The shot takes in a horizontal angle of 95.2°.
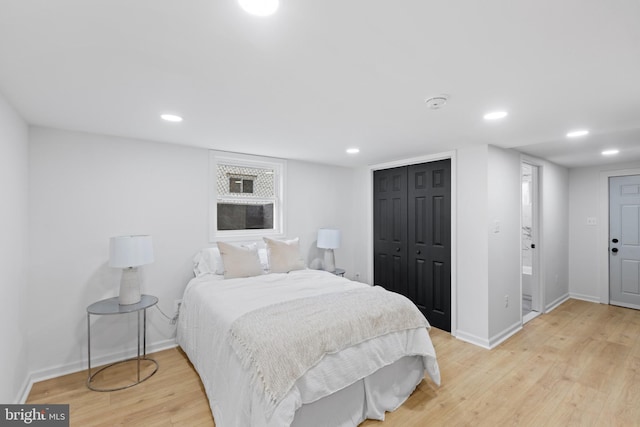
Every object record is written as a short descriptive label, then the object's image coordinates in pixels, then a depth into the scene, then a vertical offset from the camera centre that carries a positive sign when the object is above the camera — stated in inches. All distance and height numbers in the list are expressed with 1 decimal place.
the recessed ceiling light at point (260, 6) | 41.8 +30.4
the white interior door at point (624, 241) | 171.5 -15.2
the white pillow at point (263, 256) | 138.3 -20.3
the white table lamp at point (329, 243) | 164.6 -16.2
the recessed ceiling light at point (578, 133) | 106.8 +30.8
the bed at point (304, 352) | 67.9 -37.2
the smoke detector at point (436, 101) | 75.6 +30.3
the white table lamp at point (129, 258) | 99.6 -15.5
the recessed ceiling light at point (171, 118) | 91.2 +30.8
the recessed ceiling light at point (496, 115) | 87.4 +30.8
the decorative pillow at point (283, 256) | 136.6 -20.2
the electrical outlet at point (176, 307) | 127.1 -40.6
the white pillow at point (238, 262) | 123.1 -20.6
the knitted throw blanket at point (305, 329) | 66.9 -31.0
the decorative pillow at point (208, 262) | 127.0 -21.5
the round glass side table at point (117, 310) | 97.7 -32.7
